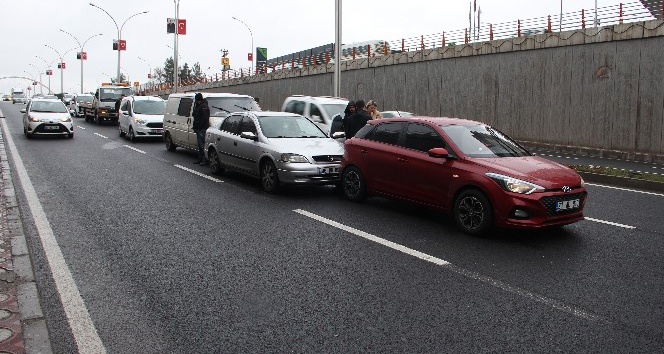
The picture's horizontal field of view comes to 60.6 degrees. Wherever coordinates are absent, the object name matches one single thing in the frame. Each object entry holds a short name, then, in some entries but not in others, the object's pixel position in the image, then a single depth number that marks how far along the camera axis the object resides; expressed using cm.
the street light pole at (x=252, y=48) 6591
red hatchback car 689
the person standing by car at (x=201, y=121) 1438
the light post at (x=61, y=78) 8798
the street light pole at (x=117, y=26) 4989
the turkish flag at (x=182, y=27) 3703
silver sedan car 998
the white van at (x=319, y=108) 1489
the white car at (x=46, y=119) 2098
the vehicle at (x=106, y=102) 3092
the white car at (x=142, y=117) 2069
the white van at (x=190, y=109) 1559
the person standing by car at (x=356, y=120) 1144
